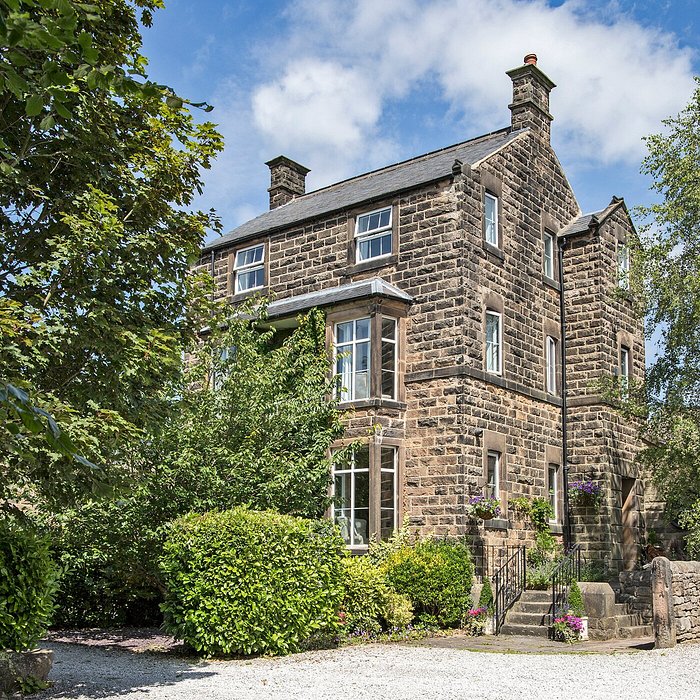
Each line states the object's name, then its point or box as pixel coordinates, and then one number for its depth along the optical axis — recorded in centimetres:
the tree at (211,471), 1484
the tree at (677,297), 1791
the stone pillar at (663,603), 1369
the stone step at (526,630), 1647
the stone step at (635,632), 1670
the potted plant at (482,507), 1792
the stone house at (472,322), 1883
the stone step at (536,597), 1742
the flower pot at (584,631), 1603
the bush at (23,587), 927
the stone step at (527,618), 1677
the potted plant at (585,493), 2120
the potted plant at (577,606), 1617
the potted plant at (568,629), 1588
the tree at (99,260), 886
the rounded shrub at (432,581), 1656
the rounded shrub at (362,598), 1503
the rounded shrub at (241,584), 1223
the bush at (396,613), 1559
